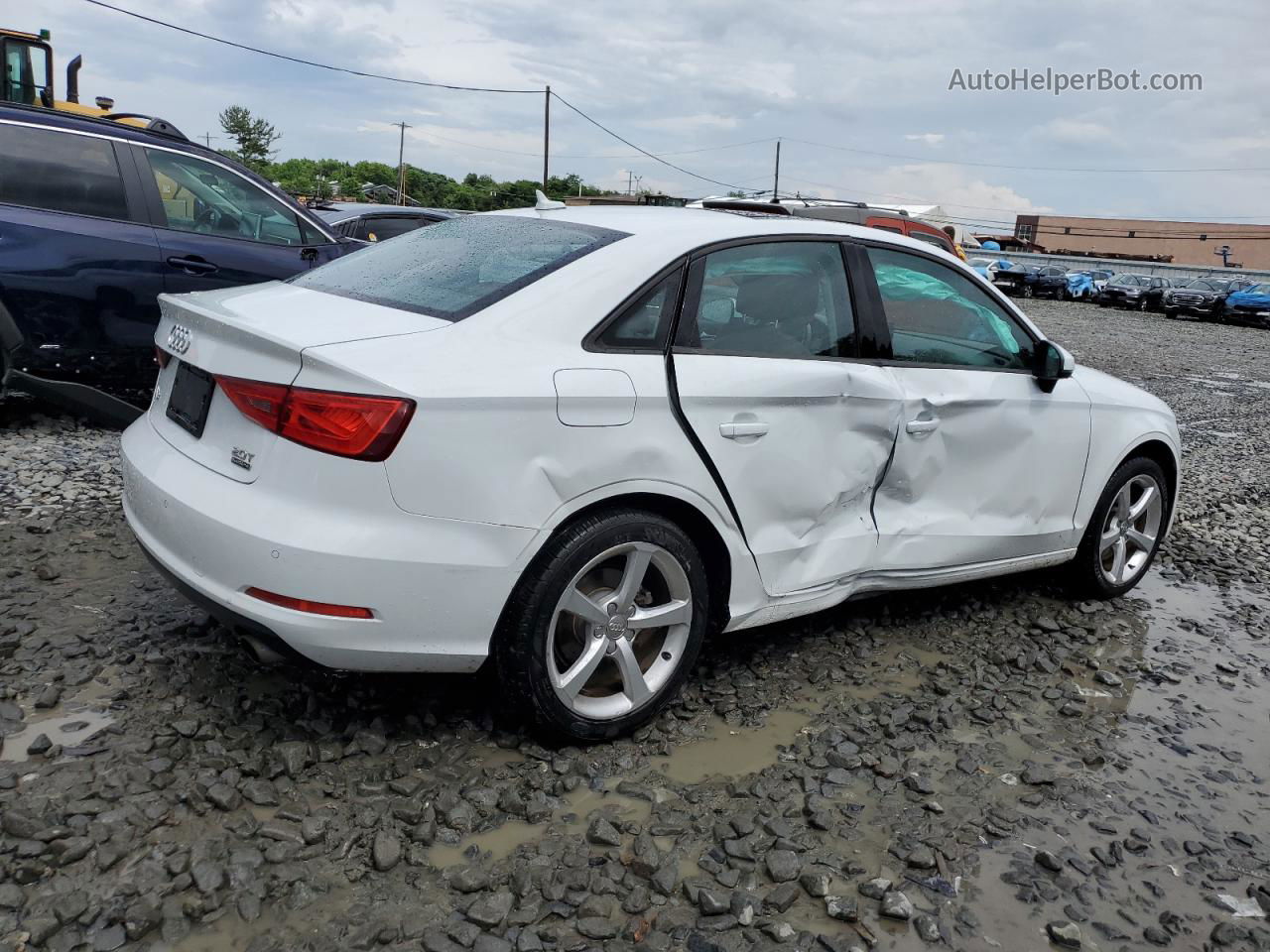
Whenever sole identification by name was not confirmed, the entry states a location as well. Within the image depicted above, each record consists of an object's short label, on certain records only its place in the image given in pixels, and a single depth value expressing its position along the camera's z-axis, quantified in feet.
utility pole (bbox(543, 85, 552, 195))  177.99
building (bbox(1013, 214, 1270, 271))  261.85
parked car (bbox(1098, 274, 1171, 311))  111.24
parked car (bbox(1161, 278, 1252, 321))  99.45
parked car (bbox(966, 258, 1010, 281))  120.42
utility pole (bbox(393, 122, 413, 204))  271.24
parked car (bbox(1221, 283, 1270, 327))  94.22
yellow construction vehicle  40.19
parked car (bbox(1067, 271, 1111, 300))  127.59
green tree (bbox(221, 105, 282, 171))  333.21
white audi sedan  8.70
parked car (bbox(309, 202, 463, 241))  40.70
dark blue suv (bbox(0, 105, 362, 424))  18.72
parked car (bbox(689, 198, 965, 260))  42.29
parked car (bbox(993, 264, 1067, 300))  127.44
